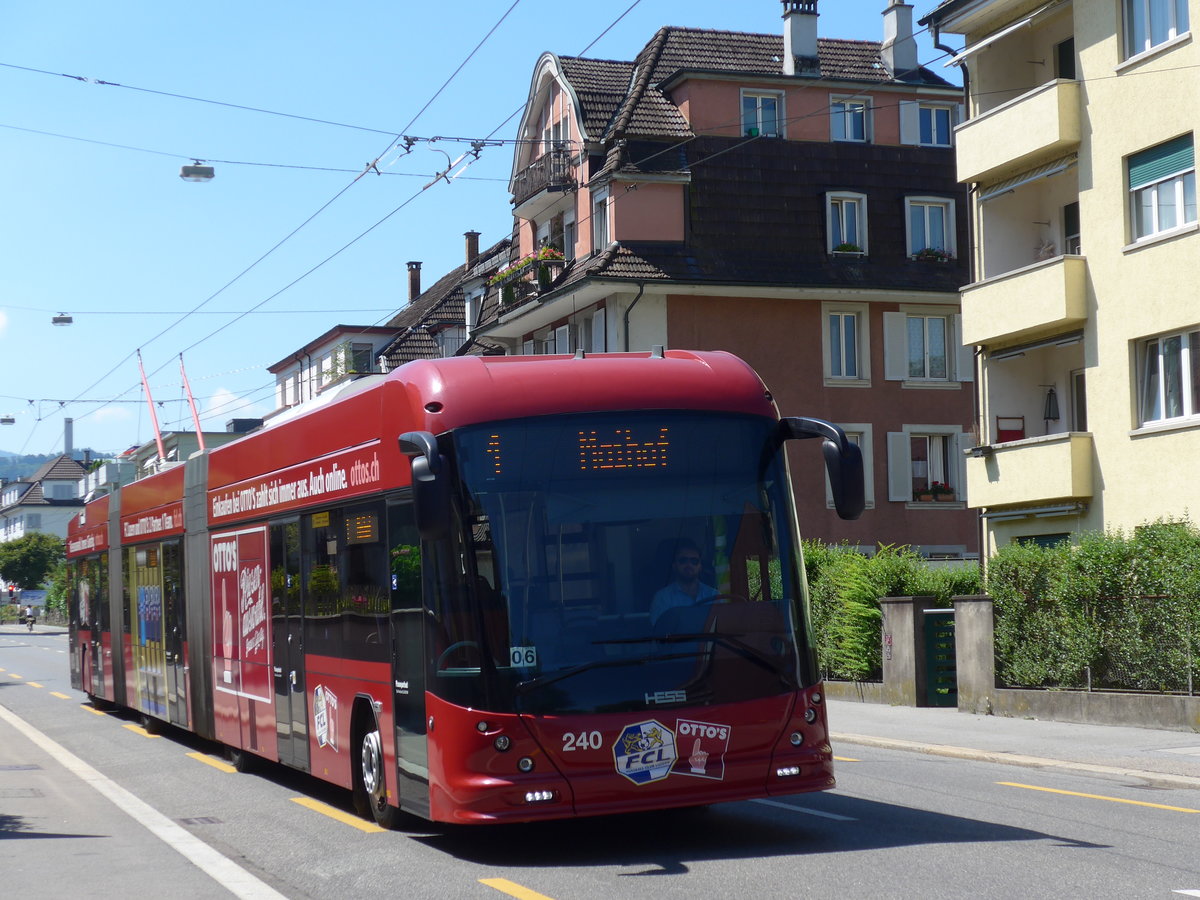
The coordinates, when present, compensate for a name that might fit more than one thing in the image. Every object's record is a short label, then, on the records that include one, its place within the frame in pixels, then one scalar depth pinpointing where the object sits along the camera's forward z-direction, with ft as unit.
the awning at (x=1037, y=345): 90.54
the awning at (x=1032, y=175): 89.45
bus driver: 31.89
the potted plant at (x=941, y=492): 143.95
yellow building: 81.82
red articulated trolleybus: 31.17
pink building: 136.77
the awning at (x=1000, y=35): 90.33
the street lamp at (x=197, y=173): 82.69
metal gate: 78.84
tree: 392.47
